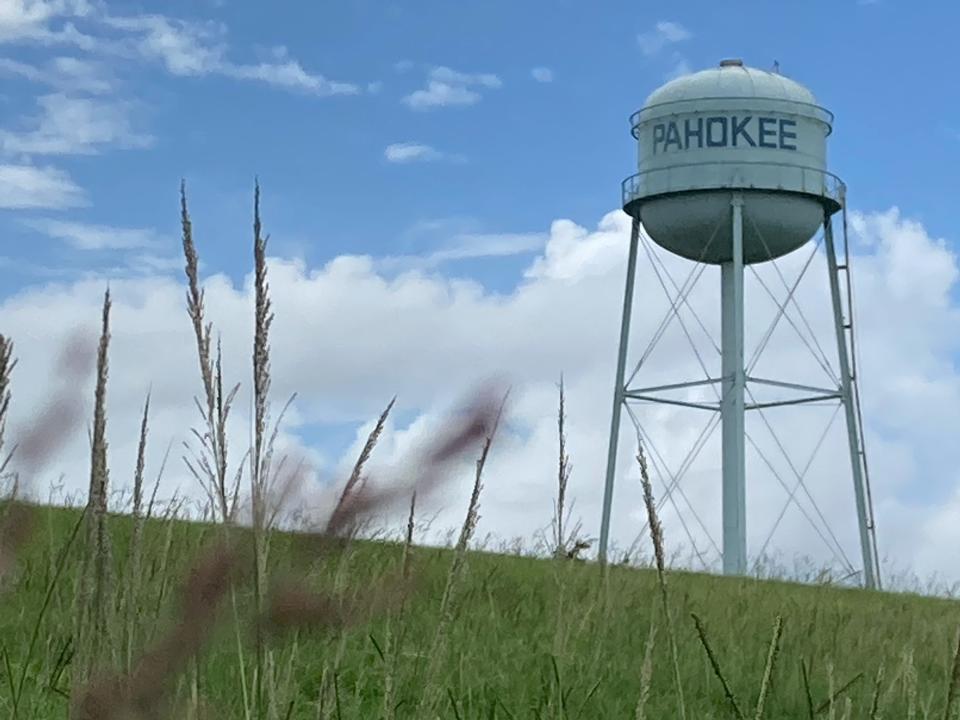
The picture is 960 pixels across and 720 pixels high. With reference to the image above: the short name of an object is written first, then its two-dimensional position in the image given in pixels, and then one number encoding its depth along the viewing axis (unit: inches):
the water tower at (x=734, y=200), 1701.1
